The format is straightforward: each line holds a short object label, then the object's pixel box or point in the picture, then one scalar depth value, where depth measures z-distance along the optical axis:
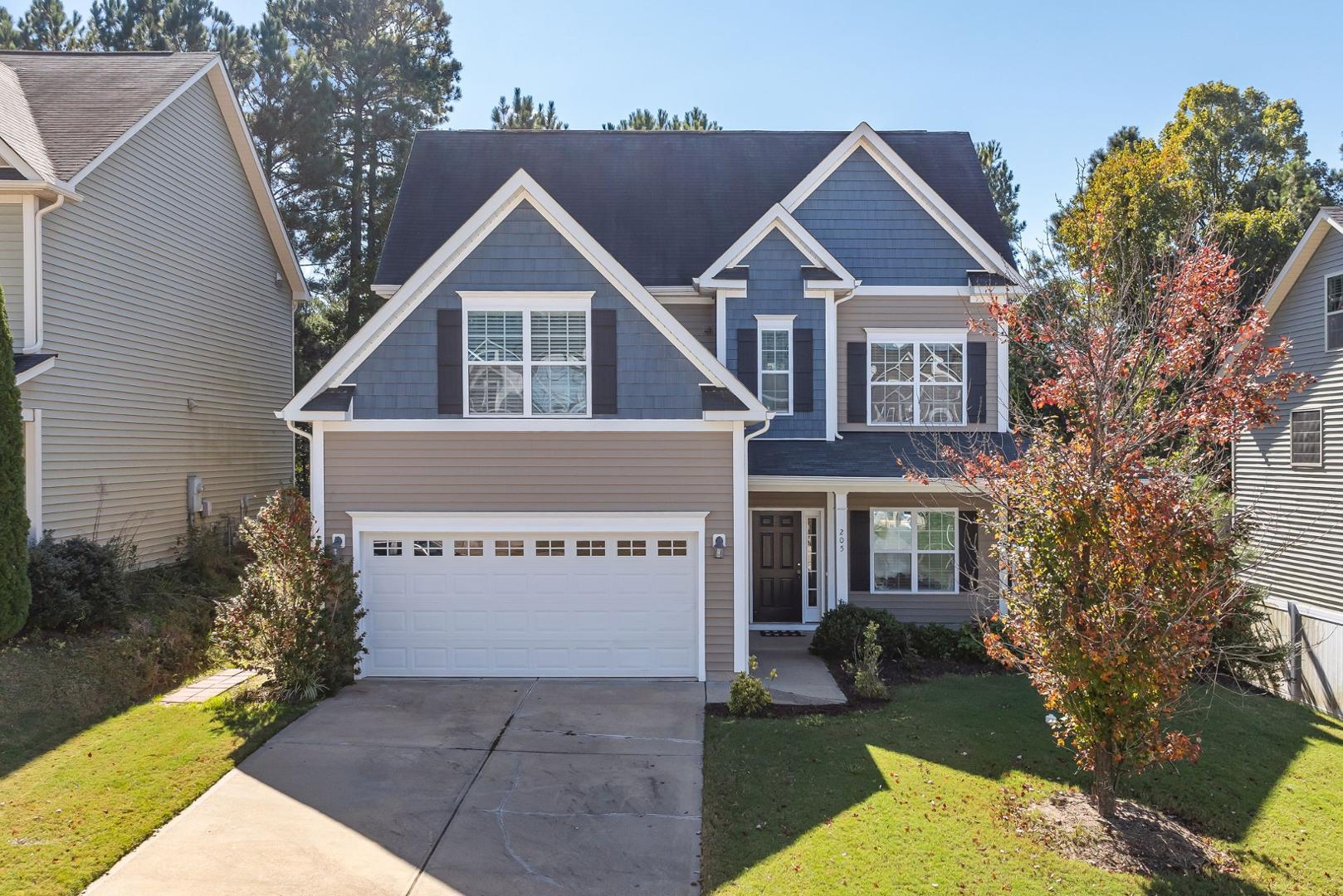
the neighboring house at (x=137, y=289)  13.20
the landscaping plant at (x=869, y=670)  11.47
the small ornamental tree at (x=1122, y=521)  7.47
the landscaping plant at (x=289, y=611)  10.75
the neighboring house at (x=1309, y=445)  15.41
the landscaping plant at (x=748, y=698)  10.66
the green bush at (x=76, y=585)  11.80
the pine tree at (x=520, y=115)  35.03
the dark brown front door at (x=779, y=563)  15.67
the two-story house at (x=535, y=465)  12.00
